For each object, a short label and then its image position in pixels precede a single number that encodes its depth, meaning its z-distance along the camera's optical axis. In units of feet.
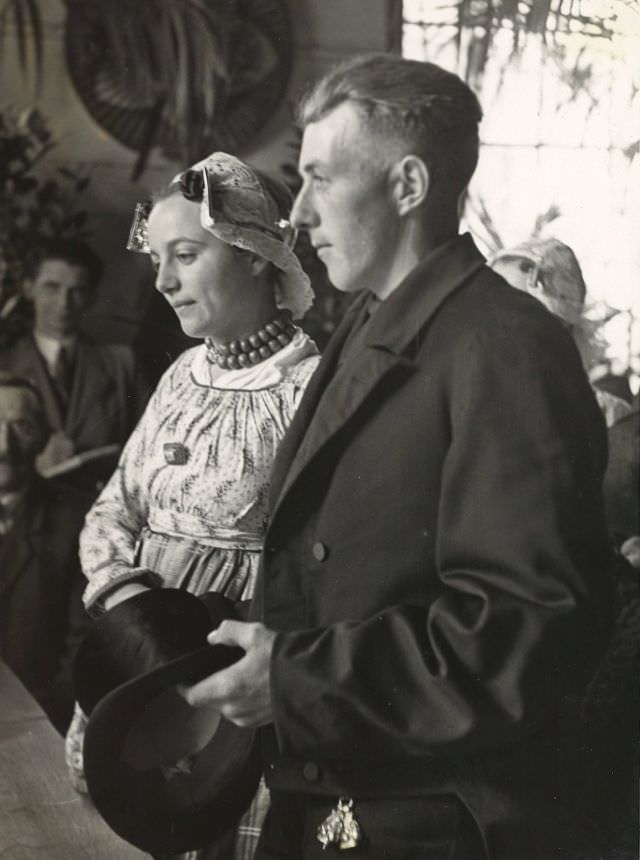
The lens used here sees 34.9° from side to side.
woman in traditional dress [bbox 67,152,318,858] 4.34
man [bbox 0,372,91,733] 4.77
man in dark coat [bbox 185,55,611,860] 3.99
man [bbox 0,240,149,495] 4.78
